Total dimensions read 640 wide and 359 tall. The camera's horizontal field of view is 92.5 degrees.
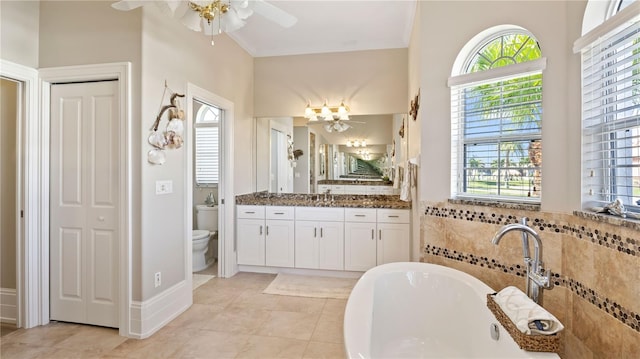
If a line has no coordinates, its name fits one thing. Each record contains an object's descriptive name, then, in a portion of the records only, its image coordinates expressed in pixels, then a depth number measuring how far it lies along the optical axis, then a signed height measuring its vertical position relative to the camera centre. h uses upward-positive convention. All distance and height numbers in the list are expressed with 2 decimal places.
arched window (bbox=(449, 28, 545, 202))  2.08 +0.45
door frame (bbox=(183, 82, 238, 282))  3.49 -0.23
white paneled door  2.36 -0.18
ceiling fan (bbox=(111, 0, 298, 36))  1.76 +1.01
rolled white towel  1.34 -0.63
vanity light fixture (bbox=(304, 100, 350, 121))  3.90 +0.86
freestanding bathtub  1.78 -0.86
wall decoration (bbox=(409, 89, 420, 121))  2.71 +0.68
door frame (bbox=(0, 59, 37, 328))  2.34 -0.17
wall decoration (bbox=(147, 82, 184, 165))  2.36 +0.37
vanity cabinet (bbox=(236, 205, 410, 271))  3.45 -0.67
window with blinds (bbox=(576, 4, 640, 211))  1.47 +0.34
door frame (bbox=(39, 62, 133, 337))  2.27 +0.01
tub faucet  1.59 -0.49
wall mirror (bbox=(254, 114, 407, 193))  3.95 +0.37
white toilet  3.83 -0.71
